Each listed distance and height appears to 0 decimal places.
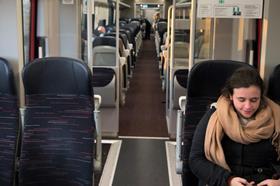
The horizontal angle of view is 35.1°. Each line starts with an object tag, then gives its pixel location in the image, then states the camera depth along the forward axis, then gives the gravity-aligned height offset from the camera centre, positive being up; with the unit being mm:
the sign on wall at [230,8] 2916 +146
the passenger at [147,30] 23203 -41
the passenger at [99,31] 6613 -38
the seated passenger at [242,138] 2047 -498
